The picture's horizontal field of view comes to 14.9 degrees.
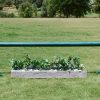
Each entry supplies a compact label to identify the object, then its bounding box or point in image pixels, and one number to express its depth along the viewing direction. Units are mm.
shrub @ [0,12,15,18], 47312
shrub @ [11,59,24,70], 7955
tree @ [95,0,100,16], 62500
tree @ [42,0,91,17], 61800
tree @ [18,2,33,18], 49688
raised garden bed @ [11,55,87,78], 7855
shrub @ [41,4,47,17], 56503
